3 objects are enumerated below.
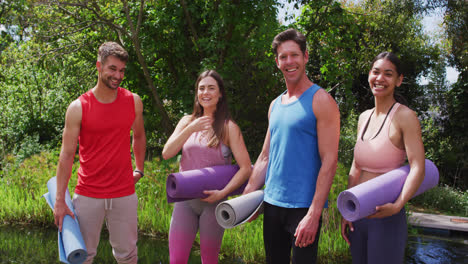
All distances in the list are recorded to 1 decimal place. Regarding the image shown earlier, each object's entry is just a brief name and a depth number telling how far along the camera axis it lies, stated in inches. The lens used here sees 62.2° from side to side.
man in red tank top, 96.4
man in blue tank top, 74.4
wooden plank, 251.9
